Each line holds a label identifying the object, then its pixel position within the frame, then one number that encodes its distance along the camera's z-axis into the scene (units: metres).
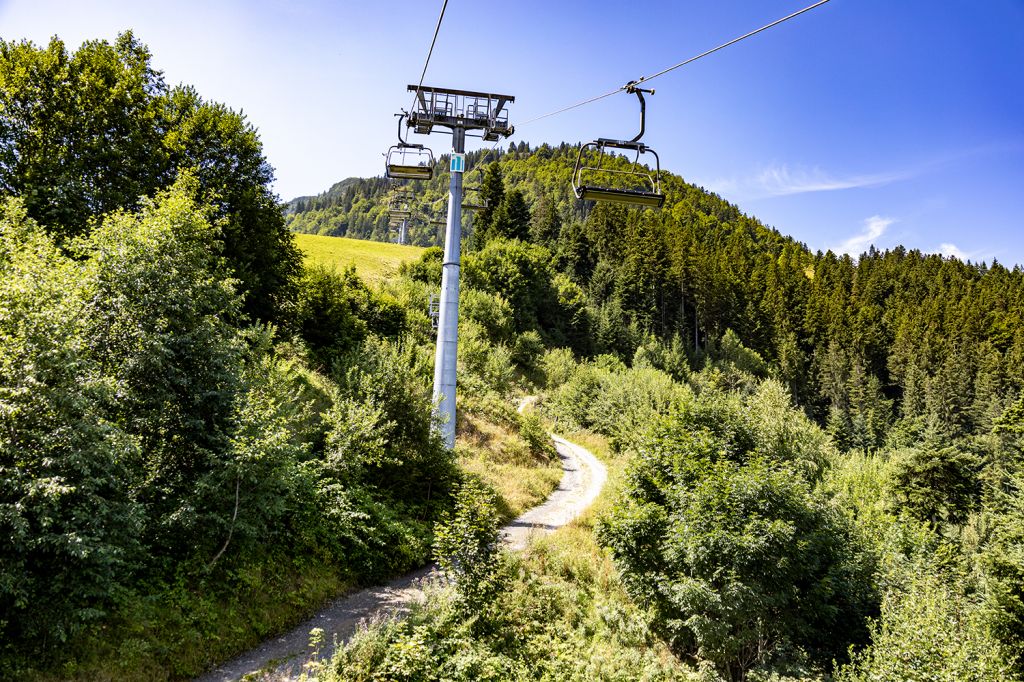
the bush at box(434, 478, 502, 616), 10.91
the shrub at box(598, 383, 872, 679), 11.47
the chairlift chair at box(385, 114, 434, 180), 18.38
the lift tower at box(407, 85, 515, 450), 18.89
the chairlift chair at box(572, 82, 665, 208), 11.58
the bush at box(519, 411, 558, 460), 26.09
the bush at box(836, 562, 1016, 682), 10.75
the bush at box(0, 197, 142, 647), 7.77
